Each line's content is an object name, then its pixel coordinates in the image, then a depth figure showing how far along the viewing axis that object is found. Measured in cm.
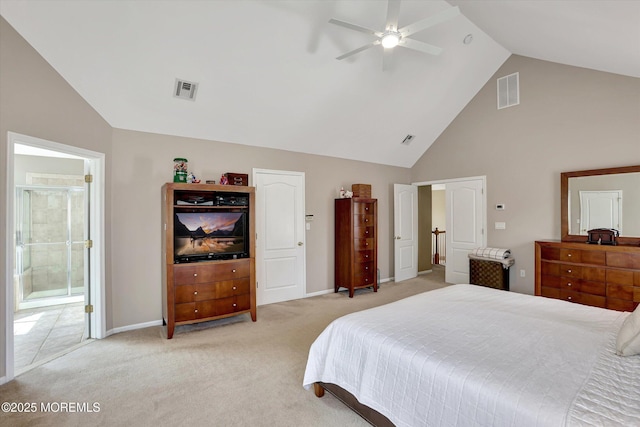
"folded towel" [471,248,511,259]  490
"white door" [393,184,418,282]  613
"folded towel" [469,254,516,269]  484
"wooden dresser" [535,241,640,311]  352
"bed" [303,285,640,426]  122
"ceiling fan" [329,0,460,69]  251
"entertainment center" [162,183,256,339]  344
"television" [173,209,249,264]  365
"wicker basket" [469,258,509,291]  488
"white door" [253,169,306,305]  462
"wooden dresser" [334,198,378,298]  507
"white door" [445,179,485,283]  551
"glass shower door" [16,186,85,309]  461
